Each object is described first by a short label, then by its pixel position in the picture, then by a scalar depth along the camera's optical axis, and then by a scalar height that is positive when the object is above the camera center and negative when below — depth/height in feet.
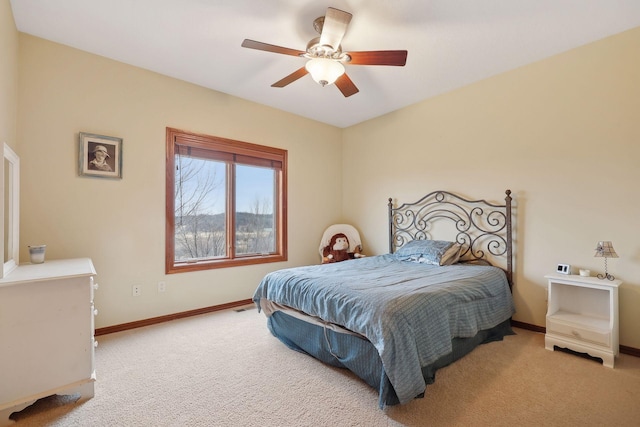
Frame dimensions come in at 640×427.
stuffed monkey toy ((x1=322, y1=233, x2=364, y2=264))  13.34 -1.79
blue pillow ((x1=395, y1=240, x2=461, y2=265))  10.12 -1.43
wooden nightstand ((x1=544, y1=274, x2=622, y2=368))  7.20 -2.87
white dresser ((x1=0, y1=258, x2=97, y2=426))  5.26 -2.37
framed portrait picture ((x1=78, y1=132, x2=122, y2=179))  8.66 +1.74
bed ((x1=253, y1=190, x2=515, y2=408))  5.55 -2.08
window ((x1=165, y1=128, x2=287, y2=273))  10.71 +0.40
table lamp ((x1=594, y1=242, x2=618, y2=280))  7.30 -0.95
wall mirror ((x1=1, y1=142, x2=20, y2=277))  6.22 +0.05
